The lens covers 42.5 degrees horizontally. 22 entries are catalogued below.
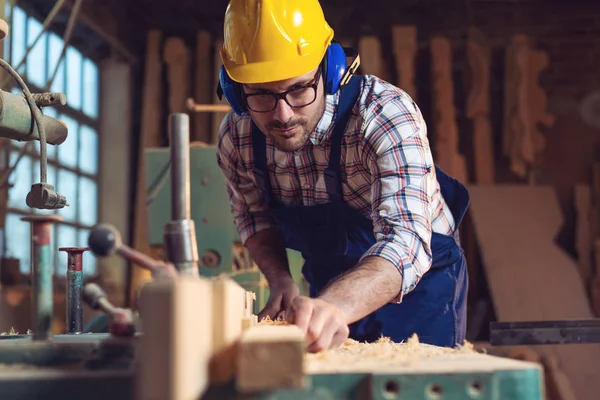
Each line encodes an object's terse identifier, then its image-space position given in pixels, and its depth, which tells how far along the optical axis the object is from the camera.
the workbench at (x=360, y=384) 0.99
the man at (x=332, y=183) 1.86
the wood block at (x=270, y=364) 0.93
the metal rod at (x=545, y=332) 2.22
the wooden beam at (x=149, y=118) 5.72
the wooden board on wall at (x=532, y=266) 4.97
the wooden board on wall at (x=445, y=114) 5.55
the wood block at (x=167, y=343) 0.81
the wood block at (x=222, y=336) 0.97
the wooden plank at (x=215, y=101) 5.49
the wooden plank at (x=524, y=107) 5.71
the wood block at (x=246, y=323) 1.25
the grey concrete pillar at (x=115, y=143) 6.15
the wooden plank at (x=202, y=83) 5.81
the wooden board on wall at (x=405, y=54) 5.71
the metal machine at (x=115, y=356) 0.99
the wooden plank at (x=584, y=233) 5.66
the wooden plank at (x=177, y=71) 5.88
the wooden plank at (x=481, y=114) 5.78
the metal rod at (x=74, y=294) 1.75
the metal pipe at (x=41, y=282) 1.20
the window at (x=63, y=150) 4.62
